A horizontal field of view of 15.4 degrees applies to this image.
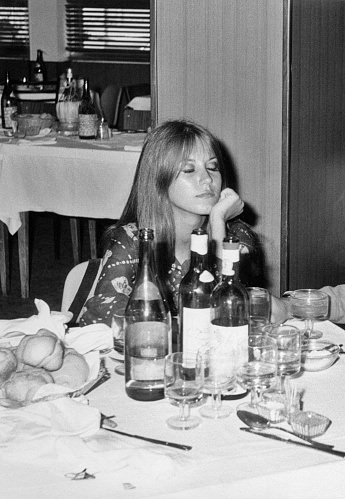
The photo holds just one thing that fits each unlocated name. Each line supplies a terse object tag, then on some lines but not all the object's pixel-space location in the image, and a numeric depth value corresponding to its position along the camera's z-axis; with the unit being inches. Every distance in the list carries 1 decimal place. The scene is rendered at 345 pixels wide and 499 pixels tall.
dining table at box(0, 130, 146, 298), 184.9
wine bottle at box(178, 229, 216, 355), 80.8
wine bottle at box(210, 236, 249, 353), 80.3
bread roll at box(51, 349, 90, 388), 80.0
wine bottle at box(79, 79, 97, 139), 199.6
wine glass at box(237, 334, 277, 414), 78.0
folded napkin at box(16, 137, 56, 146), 192.1
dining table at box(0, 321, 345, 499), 68.5
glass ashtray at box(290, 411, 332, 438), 74.0
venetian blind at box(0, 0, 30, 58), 359.1
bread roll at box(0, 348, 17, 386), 79.6
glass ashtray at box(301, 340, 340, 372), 84.8
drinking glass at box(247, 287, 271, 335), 91.2
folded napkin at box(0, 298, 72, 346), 87.9
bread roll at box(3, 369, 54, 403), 77.4
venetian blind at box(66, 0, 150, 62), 350.5
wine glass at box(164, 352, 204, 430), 76.1
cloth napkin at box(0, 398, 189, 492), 70.2
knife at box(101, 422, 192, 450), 72.6
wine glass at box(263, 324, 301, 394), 81.5
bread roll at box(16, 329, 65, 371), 79.6
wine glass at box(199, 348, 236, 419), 77.1
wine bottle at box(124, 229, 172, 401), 80.4
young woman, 103.6
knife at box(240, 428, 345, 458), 71.6
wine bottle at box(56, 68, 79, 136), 209.9
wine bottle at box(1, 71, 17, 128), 216.6
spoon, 75.1
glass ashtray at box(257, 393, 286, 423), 75.8
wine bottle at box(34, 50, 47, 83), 298.6
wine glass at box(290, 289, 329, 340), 91.9
